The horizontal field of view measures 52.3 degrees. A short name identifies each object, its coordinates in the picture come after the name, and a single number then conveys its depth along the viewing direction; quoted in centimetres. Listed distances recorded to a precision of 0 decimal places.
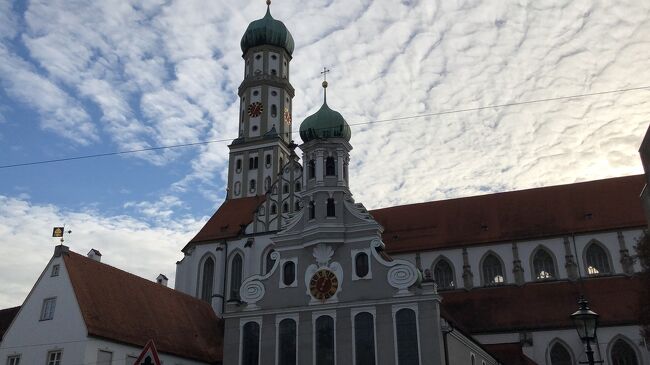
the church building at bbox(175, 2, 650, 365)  3117
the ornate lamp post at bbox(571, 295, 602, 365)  1642
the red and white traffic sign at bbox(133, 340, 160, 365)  1081
